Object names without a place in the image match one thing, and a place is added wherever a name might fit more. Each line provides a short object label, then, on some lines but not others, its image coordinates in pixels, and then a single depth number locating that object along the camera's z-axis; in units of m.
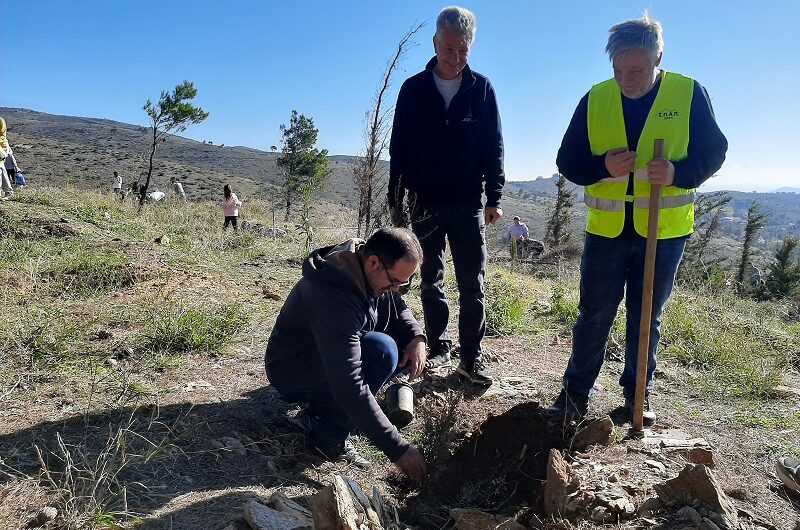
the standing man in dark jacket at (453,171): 3.07
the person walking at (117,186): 15.73
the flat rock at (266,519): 1.74
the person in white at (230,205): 11.80
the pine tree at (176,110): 19.16
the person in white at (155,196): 13.15
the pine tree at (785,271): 20.98
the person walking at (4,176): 8.06
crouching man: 2.08
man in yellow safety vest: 2.43
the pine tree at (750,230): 30.95
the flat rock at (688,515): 1.80
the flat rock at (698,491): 1.84
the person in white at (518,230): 15.94
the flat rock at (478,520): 1.91
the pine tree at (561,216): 31.24
